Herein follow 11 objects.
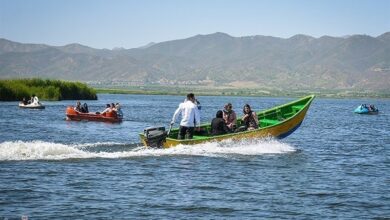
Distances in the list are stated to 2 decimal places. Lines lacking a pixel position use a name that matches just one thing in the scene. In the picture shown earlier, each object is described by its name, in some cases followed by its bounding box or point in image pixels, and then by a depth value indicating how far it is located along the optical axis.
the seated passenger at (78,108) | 53.34
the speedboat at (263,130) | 27.78
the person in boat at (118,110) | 53.17
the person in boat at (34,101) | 70.50
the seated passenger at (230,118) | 29.42
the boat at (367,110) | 90.62
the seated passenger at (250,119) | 29.41
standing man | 27.44
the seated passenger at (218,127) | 28.38
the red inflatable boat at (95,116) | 52.16
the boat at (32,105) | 69.69
